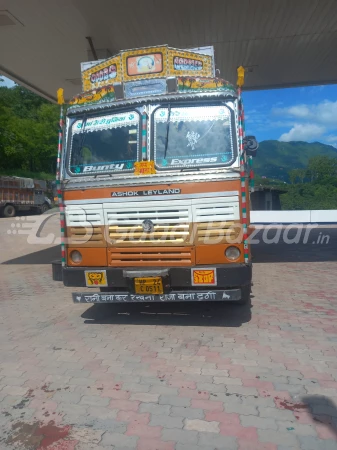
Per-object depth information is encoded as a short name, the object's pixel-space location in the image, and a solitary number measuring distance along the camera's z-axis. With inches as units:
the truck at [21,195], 1054.3
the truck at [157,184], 195.8
